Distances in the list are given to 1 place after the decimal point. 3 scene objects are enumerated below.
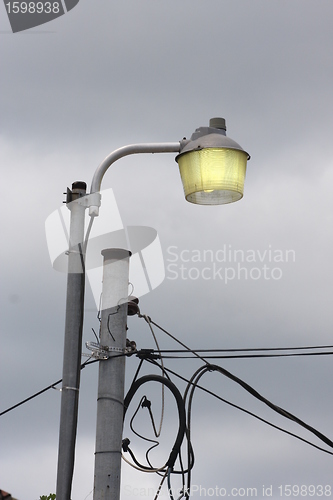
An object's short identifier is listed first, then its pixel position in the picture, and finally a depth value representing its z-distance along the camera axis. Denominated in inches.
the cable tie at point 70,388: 472.4
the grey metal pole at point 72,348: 465.1
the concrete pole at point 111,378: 488.7
